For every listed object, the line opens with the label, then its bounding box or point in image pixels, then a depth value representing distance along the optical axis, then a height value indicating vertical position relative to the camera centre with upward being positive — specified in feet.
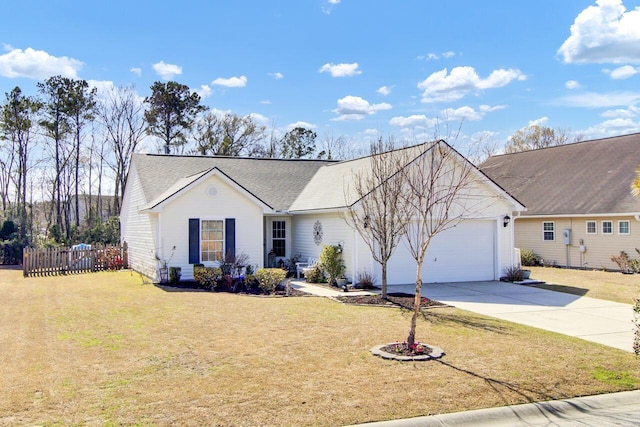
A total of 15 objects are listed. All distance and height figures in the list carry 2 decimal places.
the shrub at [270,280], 53.62 -4.74
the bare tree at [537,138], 170.81 +30.20
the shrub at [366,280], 55.72 -5.00
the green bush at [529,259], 82.84 -4.32
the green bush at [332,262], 57.72 -3.21
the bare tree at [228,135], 141.59 +26.87
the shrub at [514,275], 61.36 -5.03
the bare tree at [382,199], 47.03 +3.10
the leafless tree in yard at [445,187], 56.59 +4.74
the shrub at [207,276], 56.75 -4.56
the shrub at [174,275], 59.57 -4.63
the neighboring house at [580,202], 73.26 +4.20
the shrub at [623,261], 70.06 -4.04
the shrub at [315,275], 61.00 -4.84
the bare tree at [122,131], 130.62 +25.26
